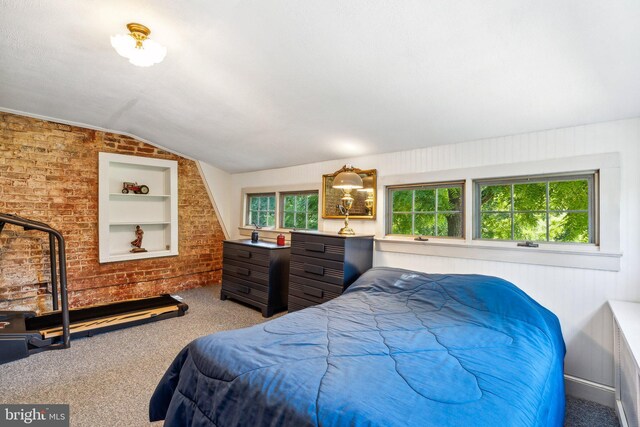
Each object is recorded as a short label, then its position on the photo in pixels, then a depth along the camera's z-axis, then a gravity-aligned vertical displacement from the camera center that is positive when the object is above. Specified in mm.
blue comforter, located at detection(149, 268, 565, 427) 1064 -647
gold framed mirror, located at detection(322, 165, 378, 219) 3320 +201
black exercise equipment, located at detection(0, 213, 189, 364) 2525 -1073
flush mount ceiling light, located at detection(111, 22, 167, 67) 1915 +1059
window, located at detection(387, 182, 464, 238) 2844 +60
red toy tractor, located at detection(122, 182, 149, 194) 4191 +365
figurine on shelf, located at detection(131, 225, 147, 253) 4293 -381
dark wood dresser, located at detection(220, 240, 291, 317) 3678 -741
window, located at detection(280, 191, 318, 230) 4098 +73
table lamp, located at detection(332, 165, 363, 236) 3148 +314
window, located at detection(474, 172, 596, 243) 2238 +61
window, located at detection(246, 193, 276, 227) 4730 +94
